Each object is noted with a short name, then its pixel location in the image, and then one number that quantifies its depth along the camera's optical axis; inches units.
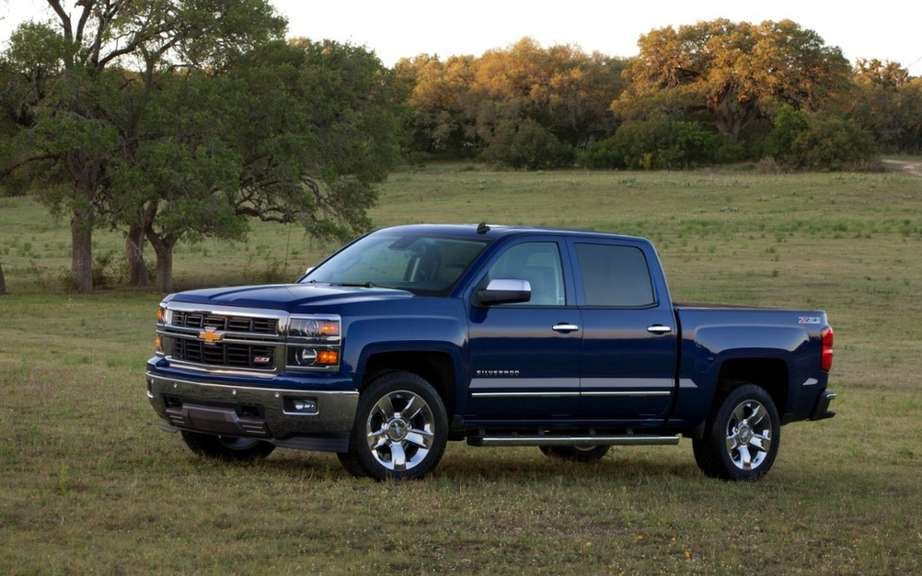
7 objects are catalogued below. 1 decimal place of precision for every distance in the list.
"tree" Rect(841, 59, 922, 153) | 4087.1
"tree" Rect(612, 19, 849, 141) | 3939.5
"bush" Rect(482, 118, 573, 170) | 3882.9
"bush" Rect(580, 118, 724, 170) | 3740.2
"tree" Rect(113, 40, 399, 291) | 1453.0
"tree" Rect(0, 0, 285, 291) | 1453.0
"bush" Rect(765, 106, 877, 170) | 3531.0
